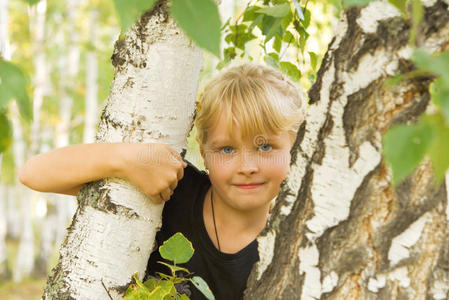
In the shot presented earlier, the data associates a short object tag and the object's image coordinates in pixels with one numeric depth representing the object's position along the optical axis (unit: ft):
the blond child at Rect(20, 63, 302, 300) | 4.60
